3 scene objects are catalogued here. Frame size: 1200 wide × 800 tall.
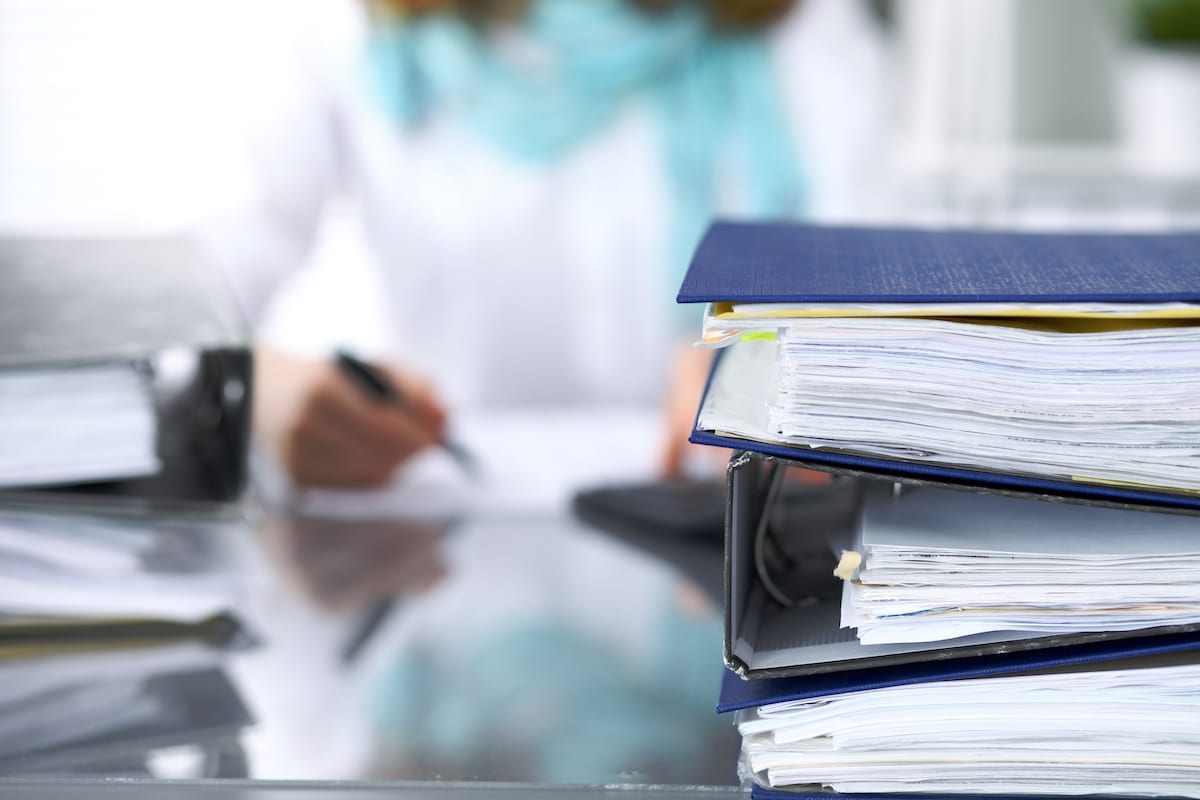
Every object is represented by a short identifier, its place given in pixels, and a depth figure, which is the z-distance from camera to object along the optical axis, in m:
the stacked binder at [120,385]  1.64
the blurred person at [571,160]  3.61
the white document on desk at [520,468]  2.01
